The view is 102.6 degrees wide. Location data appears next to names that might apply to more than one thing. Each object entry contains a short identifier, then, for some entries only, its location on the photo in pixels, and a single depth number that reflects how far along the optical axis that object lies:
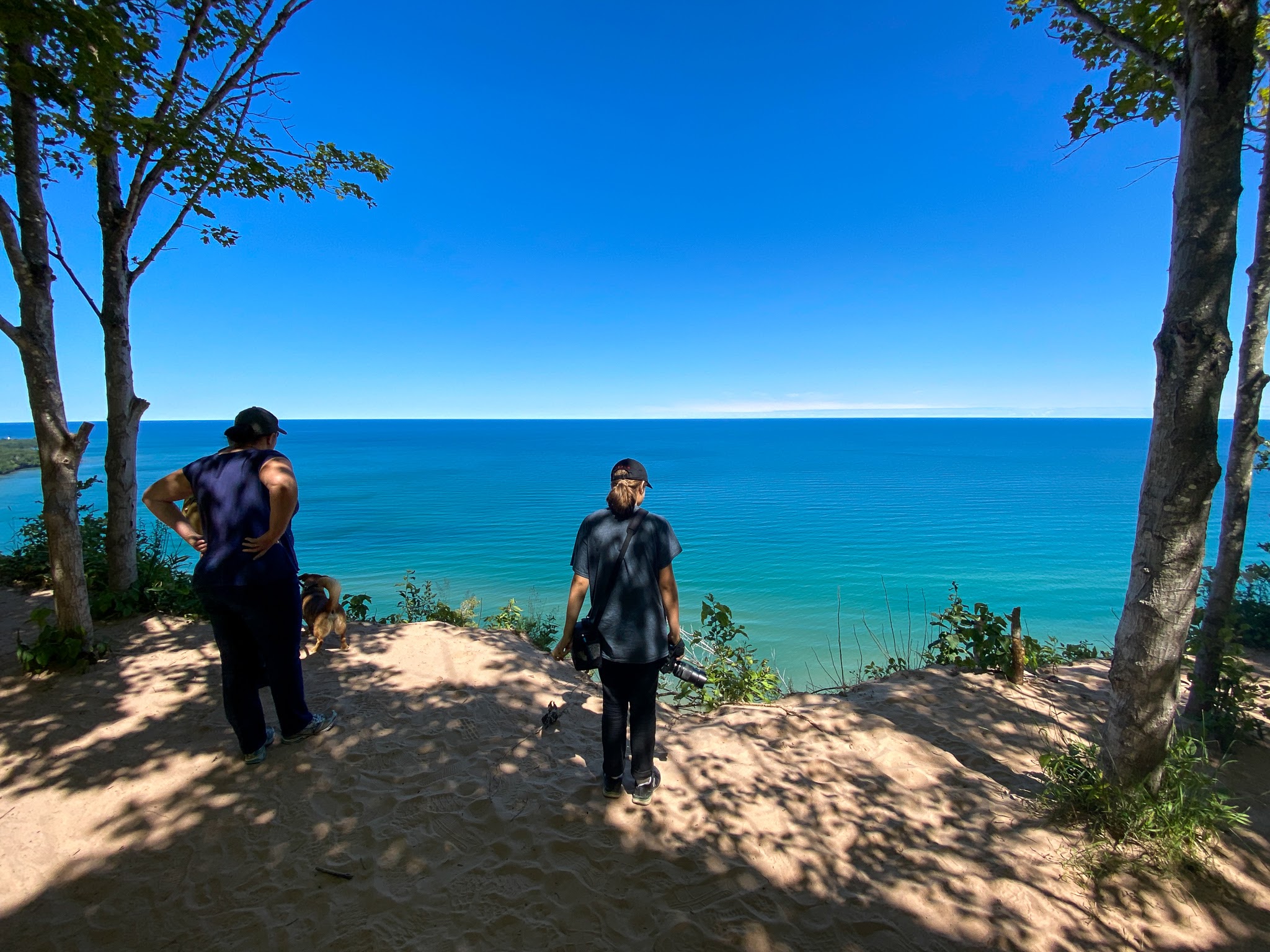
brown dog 5.46
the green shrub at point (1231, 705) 4.00
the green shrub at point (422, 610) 7.36
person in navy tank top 3.09
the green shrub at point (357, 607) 7.28
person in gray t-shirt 3.03
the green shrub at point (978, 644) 5.54
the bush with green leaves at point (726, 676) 5.30
